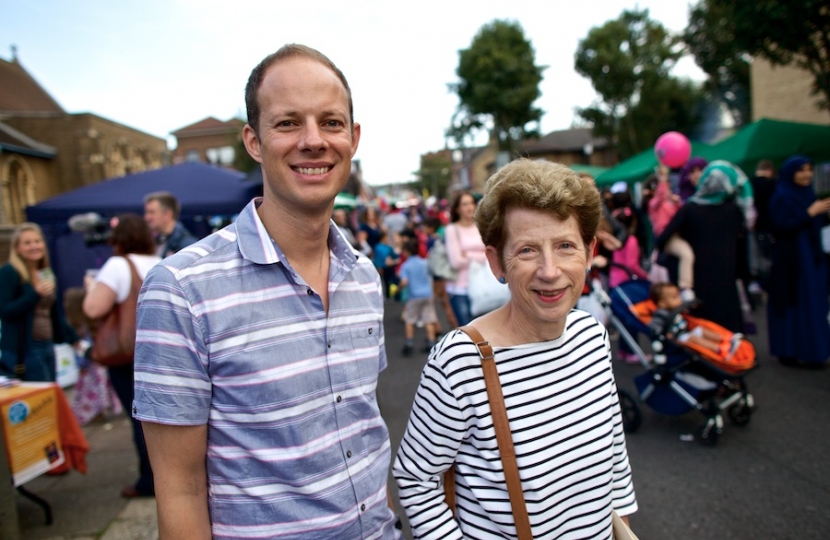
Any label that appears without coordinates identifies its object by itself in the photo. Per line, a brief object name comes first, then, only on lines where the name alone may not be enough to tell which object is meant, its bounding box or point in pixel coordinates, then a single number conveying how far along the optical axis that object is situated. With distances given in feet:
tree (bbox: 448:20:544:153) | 133.18
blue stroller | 13.43
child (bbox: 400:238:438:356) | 26.08
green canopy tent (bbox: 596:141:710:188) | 48.39
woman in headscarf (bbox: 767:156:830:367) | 17.97
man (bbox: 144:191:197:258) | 14.61
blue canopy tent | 27.43
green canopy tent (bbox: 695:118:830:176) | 35.17
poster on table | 10.93
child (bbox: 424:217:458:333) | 22.57
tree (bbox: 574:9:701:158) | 116.88
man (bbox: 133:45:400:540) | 4.14
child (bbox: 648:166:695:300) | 15.89
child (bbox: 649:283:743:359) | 13.62
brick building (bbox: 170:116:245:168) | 177.68
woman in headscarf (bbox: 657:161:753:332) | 15.49
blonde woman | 15.10
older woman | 4.77
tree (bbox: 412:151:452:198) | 306.80
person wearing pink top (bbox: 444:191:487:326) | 18.54
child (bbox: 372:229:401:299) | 35.53
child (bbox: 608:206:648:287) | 19.92
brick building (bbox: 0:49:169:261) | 76.33
